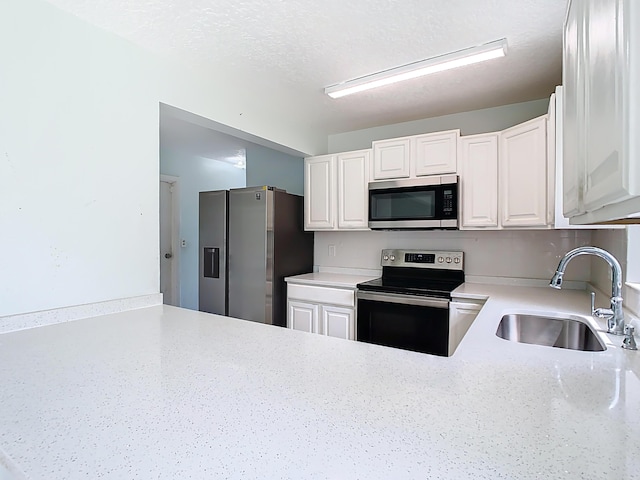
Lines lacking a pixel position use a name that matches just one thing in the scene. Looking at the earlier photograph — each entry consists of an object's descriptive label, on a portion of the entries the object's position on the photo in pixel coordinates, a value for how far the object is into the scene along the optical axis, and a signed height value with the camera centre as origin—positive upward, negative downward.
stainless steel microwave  2.66 +0.25
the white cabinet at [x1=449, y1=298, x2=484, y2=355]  2.32 -0.57
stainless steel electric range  2.39 -0.51
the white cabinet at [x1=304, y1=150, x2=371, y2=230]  3.11 +0.41
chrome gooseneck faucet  1.32 -0.20
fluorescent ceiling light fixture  1.92 +1.04
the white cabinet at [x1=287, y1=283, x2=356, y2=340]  2.80 -0.64
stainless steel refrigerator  3.07 -0.15
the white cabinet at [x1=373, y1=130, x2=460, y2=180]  2.71 +0.65
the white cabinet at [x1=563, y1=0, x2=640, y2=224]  0.50 +0.24
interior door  4.56 -0.15
